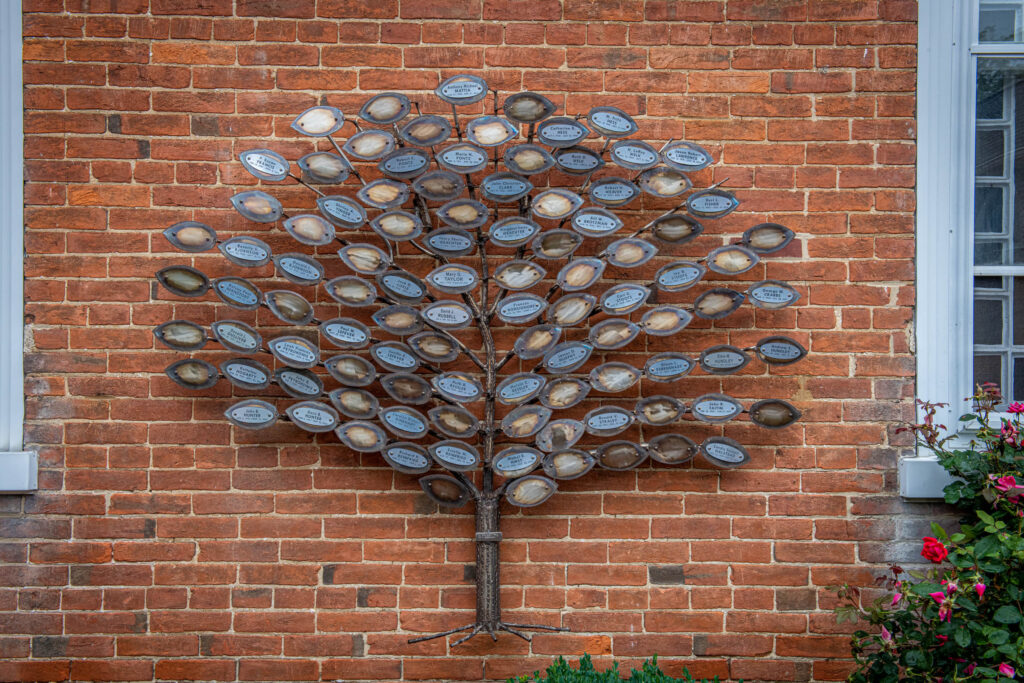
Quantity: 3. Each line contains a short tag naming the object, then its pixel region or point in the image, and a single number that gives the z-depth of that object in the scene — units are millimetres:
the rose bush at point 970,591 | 2211
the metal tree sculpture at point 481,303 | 2547
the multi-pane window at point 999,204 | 2727
